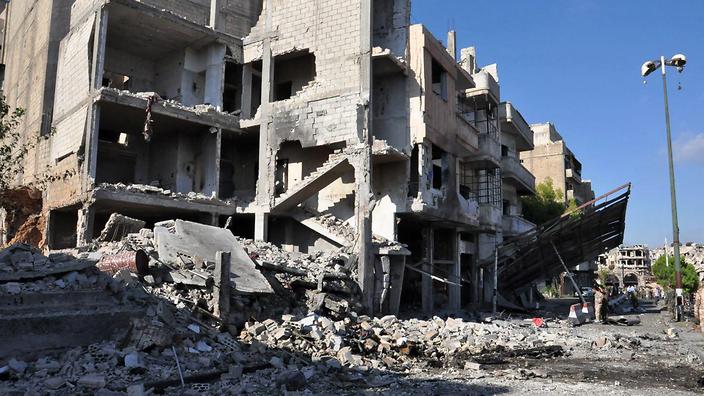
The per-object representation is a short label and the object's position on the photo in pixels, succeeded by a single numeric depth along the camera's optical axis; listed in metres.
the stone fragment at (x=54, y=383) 7.73
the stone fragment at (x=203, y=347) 10.04
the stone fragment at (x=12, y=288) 9.13
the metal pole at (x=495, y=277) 24.89
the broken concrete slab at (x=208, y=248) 13.27
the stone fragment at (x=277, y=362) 10.02
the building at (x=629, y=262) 81.88
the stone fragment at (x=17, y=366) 8.18
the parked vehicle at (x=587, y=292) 33.97
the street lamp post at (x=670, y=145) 19.83
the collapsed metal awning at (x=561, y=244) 23.84
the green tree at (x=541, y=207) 42.62
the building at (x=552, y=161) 49.59
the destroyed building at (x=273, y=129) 21.28
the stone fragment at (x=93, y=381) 7.84
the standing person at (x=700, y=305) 16.85
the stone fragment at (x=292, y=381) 8.60
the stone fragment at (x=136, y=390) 7.52
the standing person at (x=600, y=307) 21.81
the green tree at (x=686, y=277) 32.66
